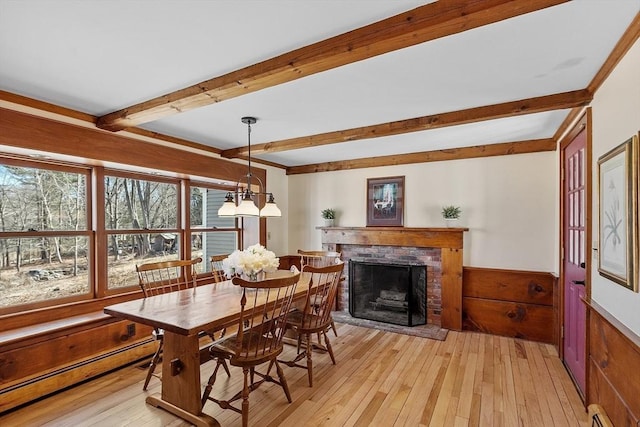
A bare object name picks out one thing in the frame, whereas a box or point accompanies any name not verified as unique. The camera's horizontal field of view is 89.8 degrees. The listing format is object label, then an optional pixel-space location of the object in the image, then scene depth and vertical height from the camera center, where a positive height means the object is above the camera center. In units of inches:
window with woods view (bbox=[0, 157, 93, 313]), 107.0 -7.7
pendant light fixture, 108.3 +1.5
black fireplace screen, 174.4 -46.2
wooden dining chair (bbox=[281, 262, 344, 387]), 111.1 -40.3
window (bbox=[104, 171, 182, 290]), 135.5 -4.6
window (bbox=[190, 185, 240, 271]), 170.2 -7.9
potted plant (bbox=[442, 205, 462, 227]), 163.0 -1.3
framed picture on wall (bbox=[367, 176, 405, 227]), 181.9 +6.0
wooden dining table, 82.9 -35.6
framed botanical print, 63.0 -0.8
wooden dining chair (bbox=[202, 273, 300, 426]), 85.8 -39.1
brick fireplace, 163.8 -22.9
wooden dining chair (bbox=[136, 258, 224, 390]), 107.2 -30.5
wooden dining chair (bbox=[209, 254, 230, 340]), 136.6 -25.1
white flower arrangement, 109.8 -17.3
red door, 103.5 -16.3
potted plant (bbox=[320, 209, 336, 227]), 196.2 -2.5
